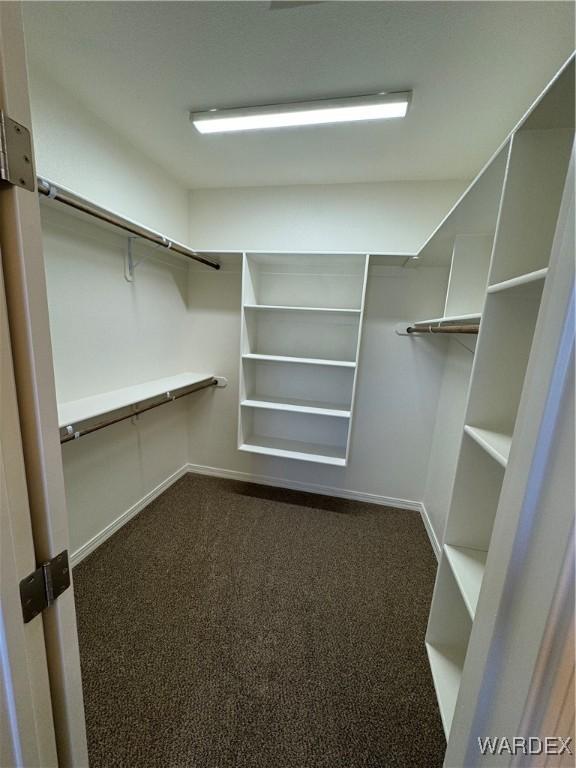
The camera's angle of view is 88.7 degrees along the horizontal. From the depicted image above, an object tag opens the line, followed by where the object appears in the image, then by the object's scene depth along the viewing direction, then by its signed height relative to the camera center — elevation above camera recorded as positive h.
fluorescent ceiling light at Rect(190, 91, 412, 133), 1.42 +1.10
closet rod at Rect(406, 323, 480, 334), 1.33 +0.05
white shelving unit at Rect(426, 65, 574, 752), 0.89 -0.09
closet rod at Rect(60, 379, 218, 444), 1.43 -0.57
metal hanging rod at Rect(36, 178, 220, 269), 1.25 +0.53
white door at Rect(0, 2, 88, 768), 0.46 -0.25
